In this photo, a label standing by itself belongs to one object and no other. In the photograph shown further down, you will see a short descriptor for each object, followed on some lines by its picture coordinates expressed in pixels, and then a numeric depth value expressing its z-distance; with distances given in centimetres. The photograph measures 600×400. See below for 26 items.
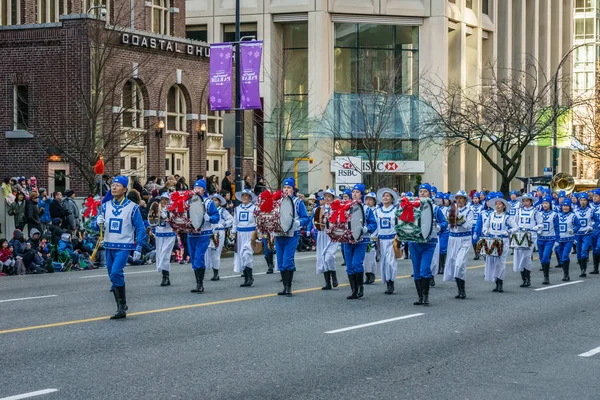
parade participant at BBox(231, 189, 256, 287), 2078
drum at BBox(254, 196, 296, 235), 1916
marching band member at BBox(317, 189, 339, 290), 1986
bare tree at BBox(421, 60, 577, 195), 4378
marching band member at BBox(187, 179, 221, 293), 1927
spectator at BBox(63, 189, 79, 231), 2692
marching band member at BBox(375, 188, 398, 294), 1961
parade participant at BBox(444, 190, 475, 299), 1891
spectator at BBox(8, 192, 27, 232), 2633
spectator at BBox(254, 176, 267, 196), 3691
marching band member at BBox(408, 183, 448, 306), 1772
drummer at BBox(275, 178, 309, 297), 1892
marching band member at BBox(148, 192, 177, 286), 2070
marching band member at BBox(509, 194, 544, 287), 2164
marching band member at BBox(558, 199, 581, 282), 2379
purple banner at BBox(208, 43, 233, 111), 3088
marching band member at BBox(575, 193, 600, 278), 2525
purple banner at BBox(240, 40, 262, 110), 3059
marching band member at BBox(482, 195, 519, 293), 2034
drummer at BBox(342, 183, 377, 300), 1858
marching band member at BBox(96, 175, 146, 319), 1512
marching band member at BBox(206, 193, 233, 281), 2194
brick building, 3575
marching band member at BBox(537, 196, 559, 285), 2284
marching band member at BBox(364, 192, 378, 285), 2033
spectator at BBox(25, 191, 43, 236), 2636
